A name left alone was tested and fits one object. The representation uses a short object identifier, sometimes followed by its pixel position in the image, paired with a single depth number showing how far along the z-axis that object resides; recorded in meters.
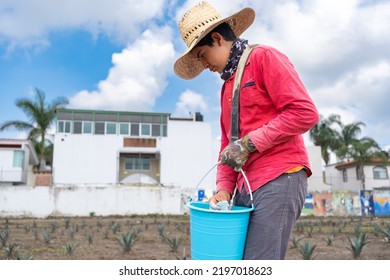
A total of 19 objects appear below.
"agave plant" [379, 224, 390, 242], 8.37
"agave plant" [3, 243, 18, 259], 6.02
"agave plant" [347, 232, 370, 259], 6.34
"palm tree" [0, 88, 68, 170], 26.98
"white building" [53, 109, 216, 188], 26.71
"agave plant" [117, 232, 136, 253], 7.14
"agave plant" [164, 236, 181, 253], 7.32
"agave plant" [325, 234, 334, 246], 8.66
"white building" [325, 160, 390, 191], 31.86
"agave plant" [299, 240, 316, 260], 5.82
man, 1.57
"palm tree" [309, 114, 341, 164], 32.47
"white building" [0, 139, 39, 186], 26.08
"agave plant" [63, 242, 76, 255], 6.68
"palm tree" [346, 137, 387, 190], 28.34
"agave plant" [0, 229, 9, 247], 7.23
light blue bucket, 1.54
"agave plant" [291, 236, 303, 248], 7.59
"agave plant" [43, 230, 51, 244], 8.28
